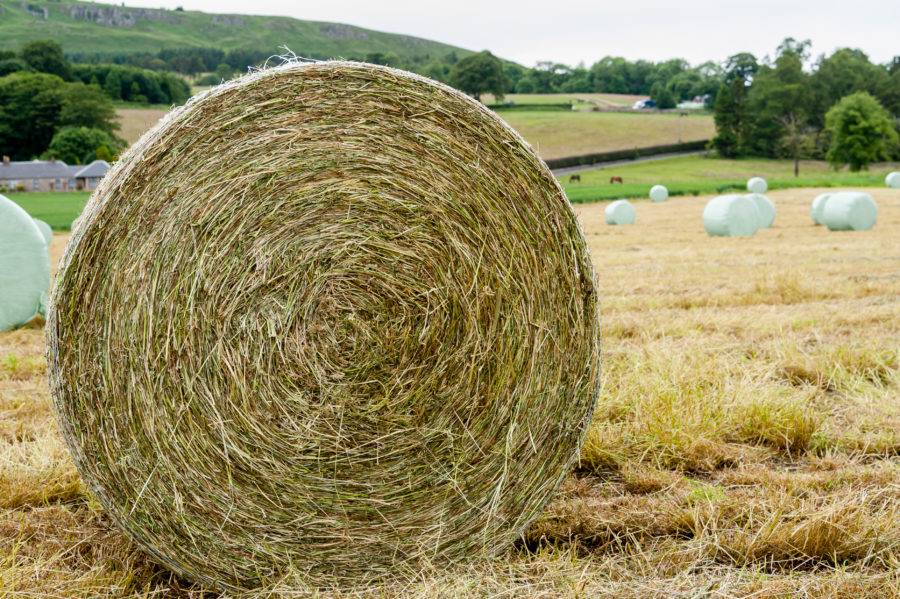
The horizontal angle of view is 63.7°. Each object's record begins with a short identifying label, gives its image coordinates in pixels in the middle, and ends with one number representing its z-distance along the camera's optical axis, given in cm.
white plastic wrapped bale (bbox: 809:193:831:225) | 1770
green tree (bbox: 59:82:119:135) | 6178
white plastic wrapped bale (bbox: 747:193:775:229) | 1725
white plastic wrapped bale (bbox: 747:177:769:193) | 3284
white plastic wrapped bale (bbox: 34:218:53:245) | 1285
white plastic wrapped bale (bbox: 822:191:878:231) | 1614
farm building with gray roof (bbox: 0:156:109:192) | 6231
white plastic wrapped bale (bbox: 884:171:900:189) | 3400
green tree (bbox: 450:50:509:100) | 5978
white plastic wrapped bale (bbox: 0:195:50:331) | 727
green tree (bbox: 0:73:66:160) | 5988
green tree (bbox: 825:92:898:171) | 5897
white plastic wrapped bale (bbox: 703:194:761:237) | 1541
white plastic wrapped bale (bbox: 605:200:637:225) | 2131
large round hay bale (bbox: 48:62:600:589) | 262
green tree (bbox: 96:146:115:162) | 5919
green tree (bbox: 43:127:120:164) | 6147
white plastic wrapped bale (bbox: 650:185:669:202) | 3142
